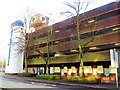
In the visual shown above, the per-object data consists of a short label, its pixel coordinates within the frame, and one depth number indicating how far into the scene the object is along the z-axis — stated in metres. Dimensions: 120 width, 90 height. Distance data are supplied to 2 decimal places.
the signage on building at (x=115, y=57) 8.20
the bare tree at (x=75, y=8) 14.85
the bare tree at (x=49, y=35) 21.58
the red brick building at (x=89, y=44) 15.50
